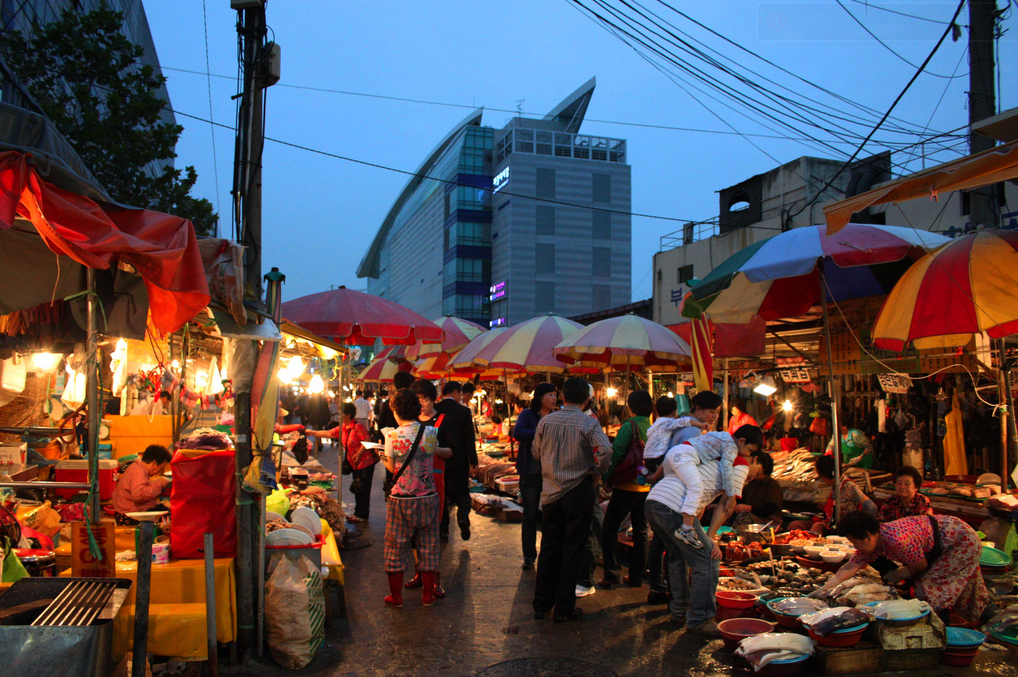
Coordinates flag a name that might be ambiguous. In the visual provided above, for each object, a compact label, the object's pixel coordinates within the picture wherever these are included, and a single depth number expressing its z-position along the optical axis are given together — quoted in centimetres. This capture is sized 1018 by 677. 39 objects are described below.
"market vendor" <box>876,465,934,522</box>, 604
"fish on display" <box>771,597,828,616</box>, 482
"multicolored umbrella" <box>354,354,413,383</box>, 1955
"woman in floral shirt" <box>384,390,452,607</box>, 561
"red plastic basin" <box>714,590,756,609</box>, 523
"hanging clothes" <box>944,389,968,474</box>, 859
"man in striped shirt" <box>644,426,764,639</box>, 504
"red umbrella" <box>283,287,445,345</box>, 796
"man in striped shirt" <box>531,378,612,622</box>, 538
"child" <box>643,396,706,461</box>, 560
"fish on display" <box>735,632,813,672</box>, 427
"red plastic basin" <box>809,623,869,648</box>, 433
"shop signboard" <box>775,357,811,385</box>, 962
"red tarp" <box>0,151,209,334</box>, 322
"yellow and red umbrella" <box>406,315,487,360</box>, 1172
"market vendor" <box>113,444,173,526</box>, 578
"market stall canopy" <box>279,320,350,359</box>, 692
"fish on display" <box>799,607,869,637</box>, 435
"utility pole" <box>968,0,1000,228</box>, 940
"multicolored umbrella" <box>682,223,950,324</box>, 622
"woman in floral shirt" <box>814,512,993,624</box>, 488
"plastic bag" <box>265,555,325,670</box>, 441
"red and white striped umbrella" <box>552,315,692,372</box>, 925
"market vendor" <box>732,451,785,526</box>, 799
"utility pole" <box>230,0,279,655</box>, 448
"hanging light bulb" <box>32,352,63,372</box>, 683
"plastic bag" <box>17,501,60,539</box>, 546
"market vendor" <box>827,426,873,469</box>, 962
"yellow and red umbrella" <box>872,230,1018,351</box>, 576
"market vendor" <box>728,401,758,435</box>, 1145
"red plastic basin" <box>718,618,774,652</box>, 472
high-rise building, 5838
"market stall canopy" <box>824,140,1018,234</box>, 374
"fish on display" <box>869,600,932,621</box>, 444
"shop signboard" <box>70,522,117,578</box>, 399
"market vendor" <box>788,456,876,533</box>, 700
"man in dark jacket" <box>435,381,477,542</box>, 814
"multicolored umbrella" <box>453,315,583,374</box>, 1111
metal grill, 307
